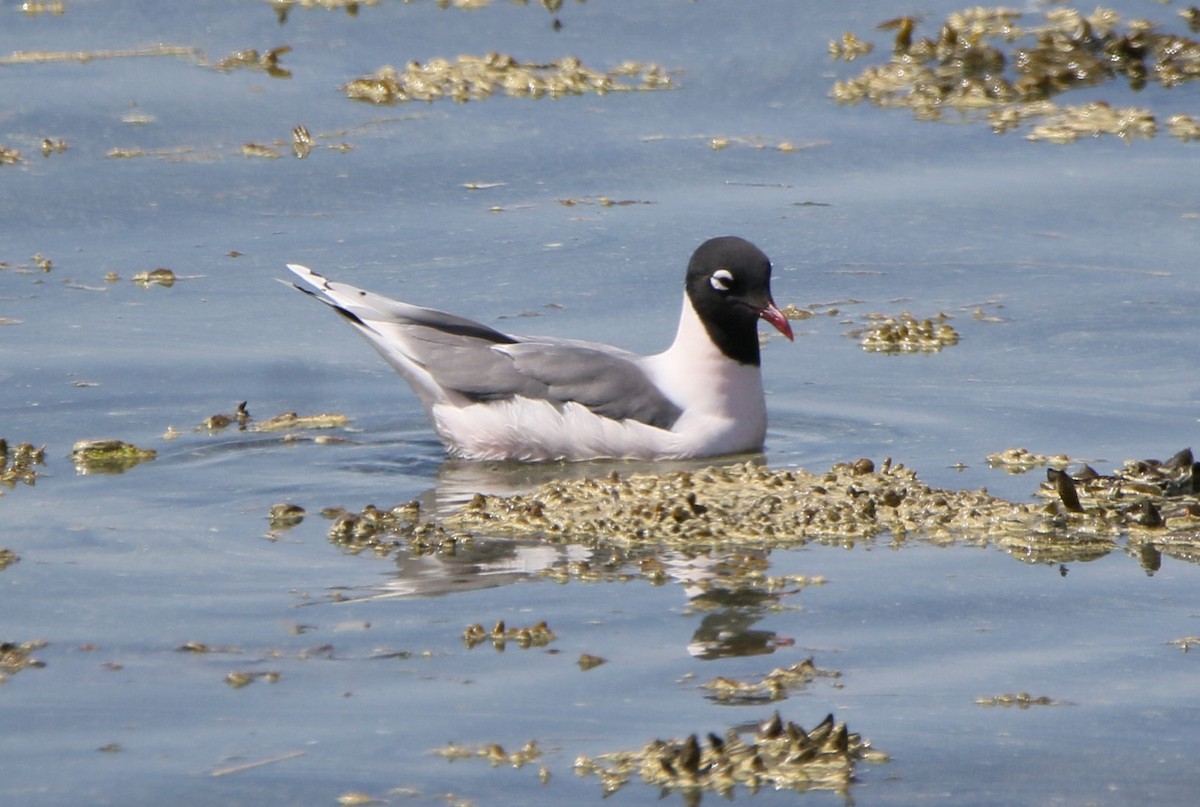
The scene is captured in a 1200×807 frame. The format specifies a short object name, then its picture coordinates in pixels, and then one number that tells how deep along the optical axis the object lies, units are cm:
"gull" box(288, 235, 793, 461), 1959
